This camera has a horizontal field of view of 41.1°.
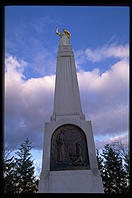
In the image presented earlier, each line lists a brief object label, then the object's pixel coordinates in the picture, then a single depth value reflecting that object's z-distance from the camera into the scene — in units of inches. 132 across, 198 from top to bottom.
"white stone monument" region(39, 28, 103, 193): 352.2
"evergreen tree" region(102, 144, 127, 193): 793.6
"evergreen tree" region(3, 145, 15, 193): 788.3
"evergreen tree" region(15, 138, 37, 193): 832.3
